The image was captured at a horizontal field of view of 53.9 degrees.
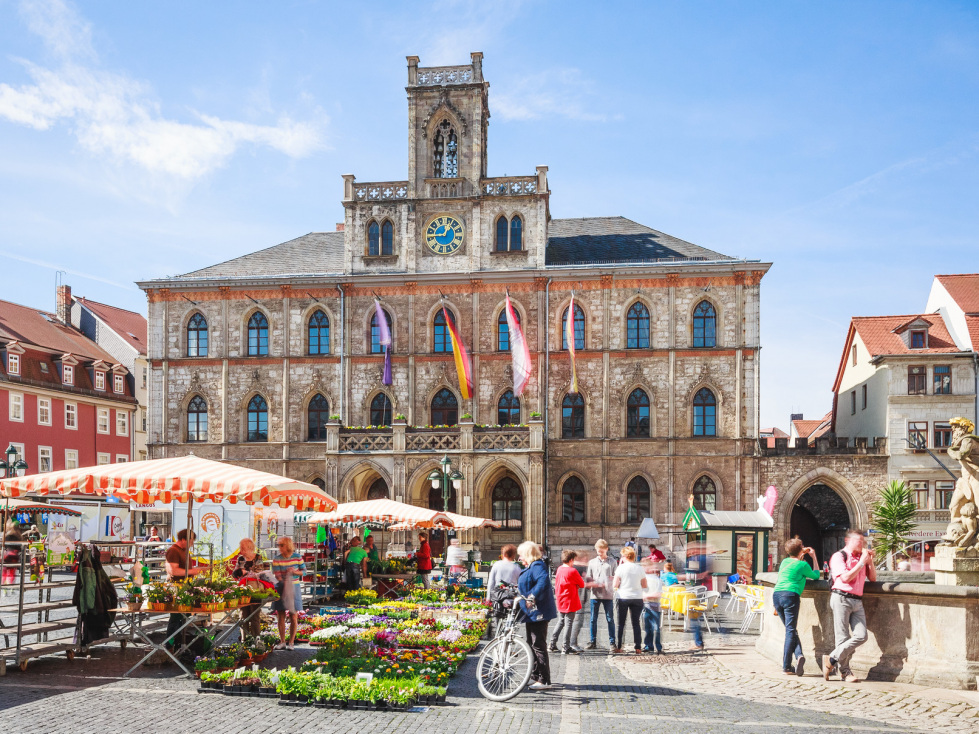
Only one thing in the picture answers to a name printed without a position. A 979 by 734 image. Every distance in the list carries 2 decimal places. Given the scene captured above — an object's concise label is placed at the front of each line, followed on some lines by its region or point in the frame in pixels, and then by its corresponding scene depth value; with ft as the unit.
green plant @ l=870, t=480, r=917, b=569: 110.32
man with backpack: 40.70
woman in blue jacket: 39.68
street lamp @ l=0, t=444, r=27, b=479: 96.33
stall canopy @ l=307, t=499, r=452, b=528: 74.02
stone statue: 42.47
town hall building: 126.00
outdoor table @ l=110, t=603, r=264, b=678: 42.10
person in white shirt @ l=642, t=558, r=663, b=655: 49.52
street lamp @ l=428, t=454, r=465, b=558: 101.45
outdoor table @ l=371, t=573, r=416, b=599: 73.36
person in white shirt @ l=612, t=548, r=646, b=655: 49.55
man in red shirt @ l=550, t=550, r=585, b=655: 48.57
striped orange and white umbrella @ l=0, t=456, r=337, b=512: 44.78
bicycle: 37.81
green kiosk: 86.94
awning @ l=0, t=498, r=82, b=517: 57.13
